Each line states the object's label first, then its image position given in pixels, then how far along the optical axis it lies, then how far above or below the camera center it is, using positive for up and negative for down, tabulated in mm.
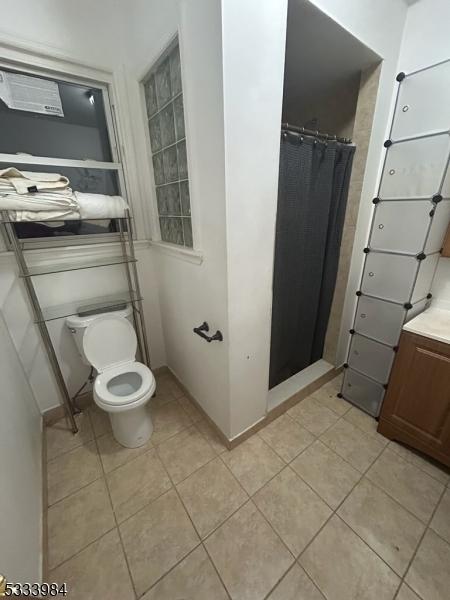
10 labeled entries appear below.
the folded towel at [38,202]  1156 +49
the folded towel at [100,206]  1369 +28
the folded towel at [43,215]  1201 -14
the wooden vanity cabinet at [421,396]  1280 -1037
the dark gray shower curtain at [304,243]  1401 -235
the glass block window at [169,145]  1255 +359
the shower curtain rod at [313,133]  1252 +392
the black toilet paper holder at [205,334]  1303 -663
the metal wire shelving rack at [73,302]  1354 -533
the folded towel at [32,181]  1151 +150
